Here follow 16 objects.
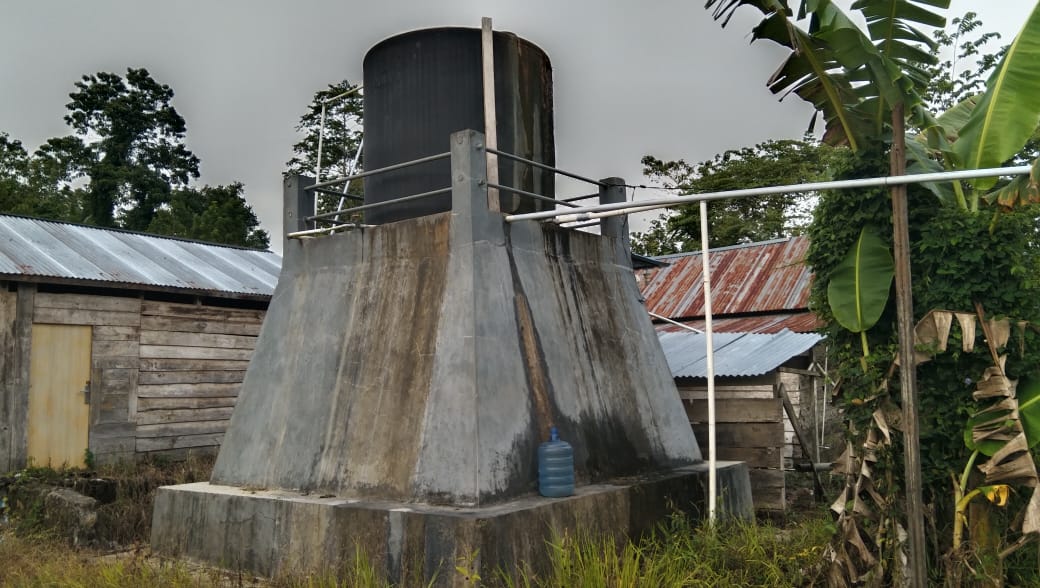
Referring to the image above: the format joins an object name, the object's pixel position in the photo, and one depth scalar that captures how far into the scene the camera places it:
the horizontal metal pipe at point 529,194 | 7.40
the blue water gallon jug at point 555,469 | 6.52
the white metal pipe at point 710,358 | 6.38
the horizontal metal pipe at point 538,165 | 7.45
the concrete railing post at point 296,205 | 8.65
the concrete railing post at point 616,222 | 9.03
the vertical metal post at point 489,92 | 7.77
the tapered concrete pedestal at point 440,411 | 6.30
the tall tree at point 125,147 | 31.20
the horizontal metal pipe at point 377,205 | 7.34
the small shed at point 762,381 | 9.43
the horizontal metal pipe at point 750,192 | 5.33
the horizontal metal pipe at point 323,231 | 8.01
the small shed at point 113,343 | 10.77
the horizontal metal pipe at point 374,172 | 7.35
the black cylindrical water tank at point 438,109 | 8.03
